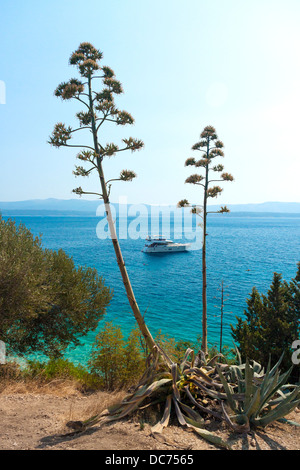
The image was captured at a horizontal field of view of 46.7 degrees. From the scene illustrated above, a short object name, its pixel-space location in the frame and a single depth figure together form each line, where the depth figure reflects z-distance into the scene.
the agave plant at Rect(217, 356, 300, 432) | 5.66
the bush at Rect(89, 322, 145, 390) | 13.76
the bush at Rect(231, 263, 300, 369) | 16.61
